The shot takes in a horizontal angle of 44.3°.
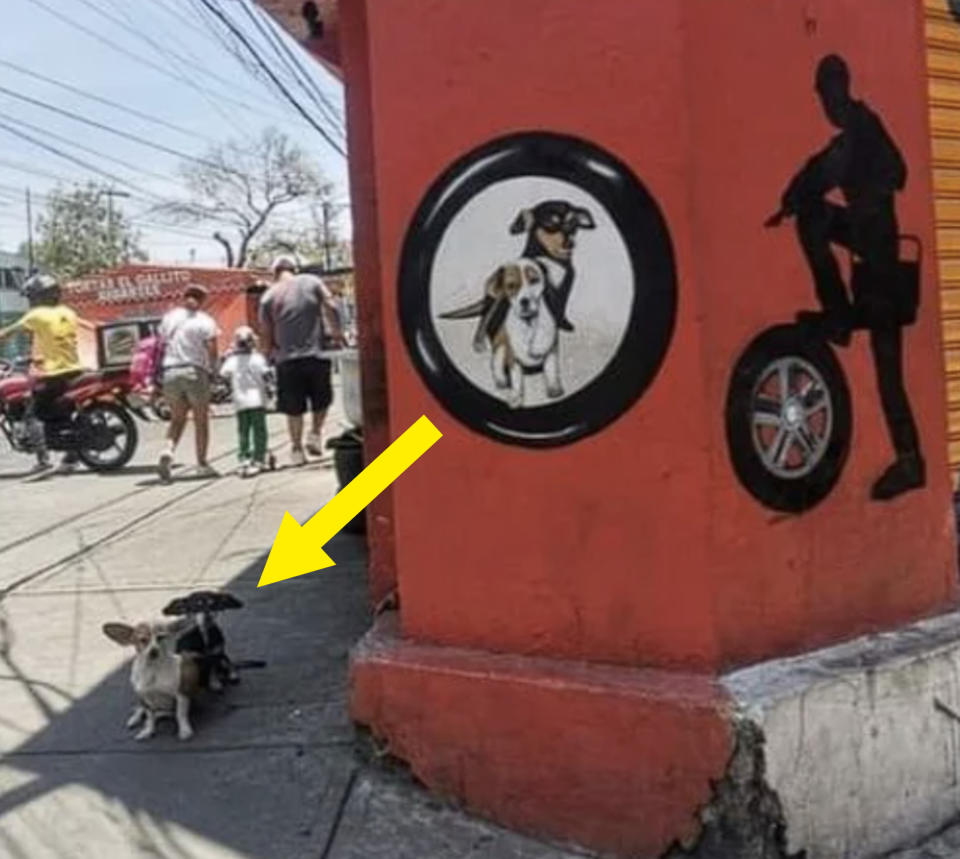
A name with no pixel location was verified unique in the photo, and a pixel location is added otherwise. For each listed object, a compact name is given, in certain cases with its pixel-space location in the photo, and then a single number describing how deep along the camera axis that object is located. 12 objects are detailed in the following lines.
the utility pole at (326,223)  56.02
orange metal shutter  4.30
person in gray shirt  10.14
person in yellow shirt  11.28
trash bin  7.67
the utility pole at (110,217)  60.66
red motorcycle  11.64
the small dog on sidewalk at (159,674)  4.27
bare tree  63.28
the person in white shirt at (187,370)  10.72
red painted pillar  3.28
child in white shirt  10.88
